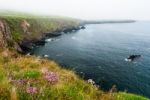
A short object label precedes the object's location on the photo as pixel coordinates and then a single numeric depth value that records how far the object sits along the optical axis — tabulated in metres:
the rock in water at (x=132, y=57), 30.66
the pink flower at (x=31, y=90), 3.80
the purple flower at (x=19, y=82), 4.21
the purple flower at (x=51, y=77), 4.62
